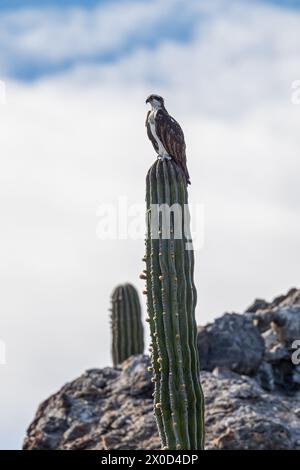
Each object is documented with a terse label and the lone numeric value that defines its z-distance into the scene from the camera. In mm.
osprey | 15555
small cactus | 24312
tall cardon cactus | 14938
